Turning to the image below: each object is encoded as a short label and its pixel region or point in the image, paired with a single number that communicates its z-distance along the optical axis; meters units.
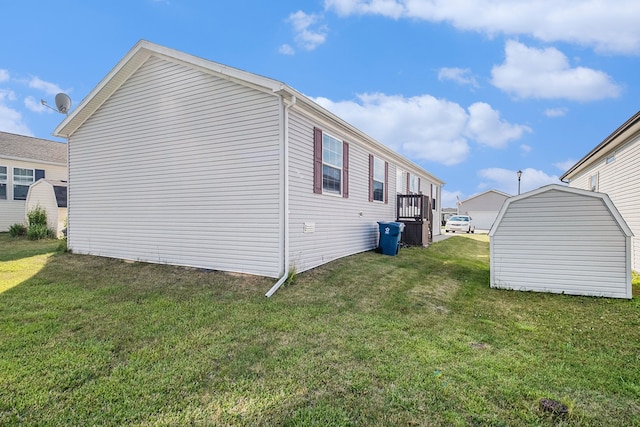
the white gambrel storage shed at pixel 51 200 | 13.66
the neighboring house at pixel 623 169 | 7.73
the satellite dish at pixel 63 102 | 10.98
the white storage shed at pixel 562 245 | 5.74
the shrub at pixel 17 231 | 13.70
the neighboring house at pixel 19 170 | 15.51
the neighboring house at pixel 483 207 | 33.78
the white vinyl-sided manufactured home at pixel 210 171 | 6.29
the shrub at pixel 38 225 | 12.88
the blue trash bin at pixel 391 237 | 9.39
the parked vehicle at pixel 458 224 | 23.20
